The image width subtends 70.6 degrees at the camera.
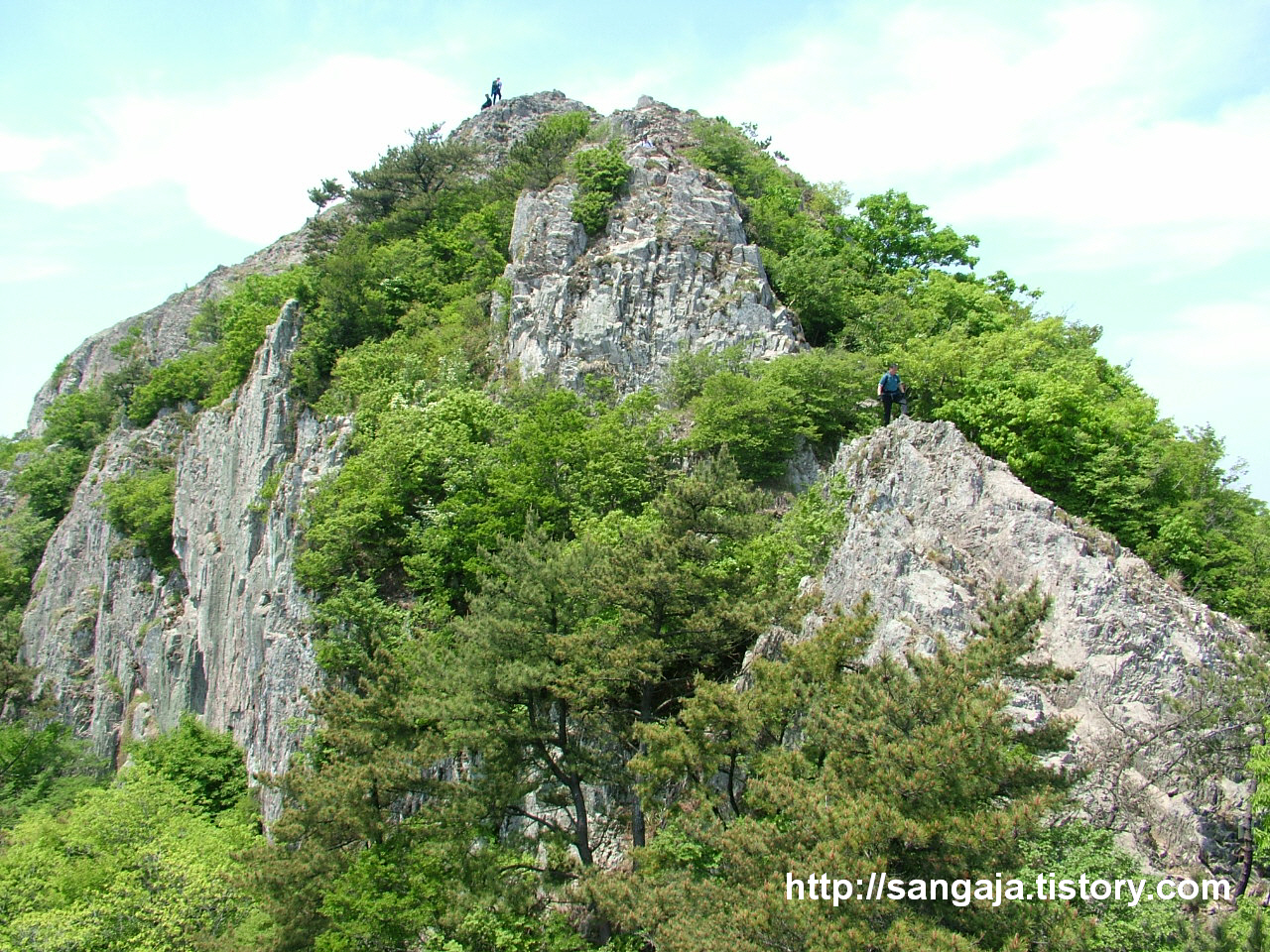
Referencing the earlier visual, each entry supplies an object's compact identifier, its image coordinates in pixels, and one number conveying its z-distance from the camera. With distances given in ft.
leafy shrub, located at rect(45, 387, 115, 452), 156.97
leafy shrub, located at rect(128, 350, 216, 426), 130.62
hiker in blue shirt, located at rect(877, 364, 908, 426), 65.67
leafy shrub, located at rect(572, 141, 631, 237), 99.50
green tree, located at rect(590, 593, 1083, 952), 31.89
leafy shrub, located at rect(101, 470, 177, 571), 114.93
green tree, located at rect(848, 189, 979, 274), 103.50
